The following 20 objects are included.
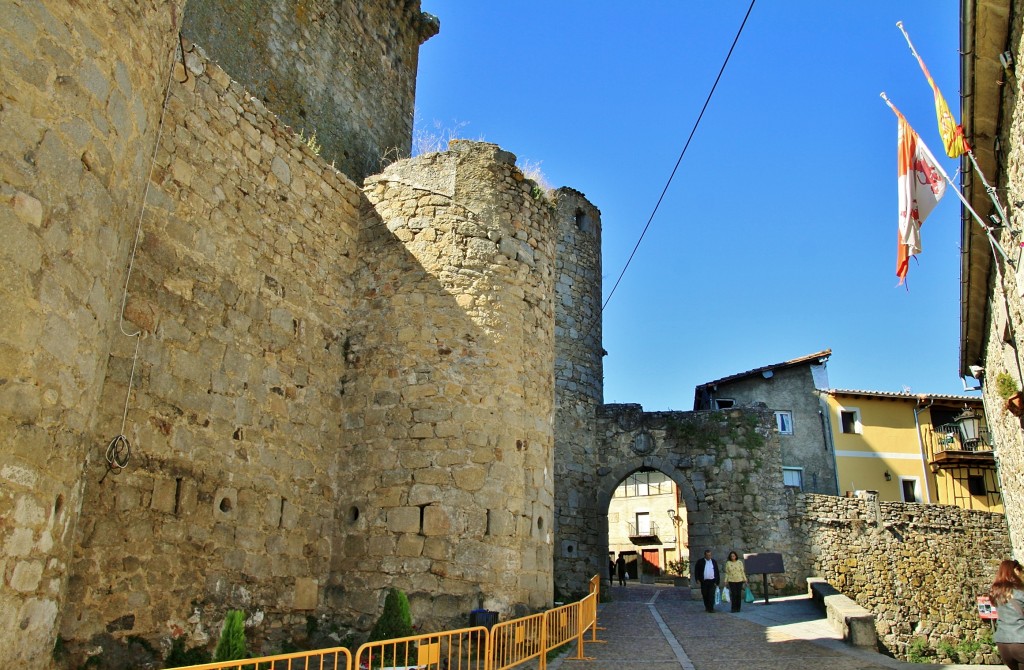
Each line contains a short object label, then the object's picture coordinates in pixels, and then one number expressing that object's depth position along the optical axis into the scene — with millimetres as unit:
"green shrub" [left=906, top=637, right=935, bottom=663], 15091
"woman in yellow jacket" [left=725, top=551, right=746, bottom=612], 13979
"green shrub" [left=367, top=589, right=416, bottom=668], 6984
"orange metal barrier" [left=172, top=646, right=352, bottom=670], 6620
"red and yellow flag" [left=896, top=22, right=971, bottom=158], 8016
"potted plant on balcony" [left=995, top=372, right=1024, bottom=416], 9641
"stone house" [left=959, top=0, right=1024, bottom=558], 6961
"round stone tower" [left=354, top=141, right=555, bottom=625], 7734
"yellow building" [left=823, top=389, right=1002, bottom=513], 29094
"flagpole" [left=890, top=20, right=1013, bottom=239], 7630
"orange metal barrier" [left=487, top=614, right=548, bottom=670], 6961
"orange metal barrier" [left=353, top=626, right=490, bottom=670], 6051
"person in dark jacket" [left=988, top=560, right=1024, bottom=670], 5758
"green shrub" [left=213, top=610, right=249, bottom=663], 6074
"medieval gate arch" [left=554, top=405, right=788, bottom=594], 18109
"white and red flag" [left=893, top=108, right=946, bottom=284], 8539
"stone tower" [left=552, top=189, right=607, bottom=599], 17297
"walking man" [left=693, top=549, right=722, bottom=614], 13883
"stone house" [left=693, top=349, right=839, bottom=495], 29125
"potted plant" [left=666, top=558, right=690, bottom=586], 31375
